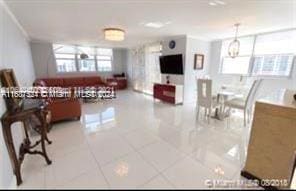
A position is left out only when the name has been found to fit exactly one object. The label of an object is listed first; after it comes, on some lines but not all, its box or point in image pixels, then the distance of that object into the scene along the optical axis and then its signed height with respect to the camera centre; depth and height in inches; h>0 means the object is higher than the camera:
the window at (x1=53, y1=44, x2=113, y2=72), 264.8 +13.6
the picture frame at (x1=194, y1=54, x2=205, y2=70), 201.0 +6.9
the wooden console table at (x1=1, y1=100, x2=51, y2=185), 61.6 -26.0
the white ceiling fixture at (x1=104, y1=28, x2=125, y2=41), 140.2 +30.5
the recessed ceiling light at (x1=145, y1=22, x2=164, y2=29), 134.6 +38.3
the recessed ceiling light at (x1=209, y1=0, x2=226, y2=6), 89.7 +38.6
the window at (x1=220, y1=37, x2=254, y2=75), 179.1 +8.5
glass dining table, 141.5 -32.4
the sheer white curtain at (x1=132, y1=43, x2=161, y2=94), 253.3 -2.0
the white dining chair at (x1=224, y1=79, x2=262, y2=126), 123.3 -32.0
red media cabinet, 190.7 -35.2
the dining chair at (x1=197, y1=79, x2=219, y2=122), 130.0 -26.5
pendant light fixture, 139.5 +16.8
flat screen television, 195.0 +2.8
